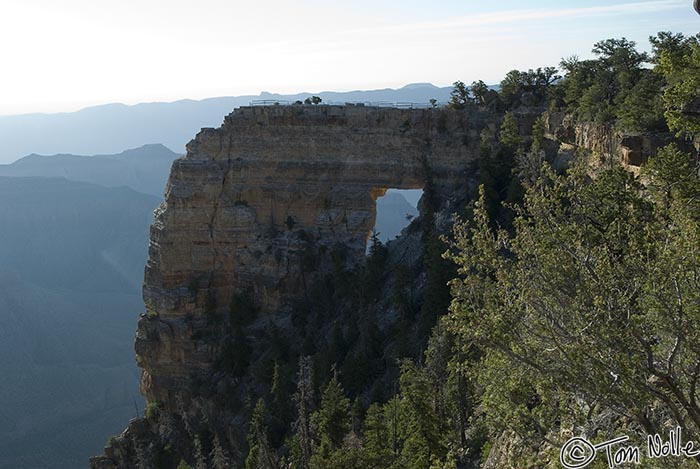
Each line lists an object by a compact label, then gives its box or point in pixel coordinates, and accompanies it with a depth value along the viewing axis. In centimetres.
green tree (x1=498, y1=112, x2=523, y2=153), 4588
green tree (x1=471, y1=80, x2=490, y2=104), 5350
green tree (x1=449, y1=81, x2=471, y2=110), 5303
